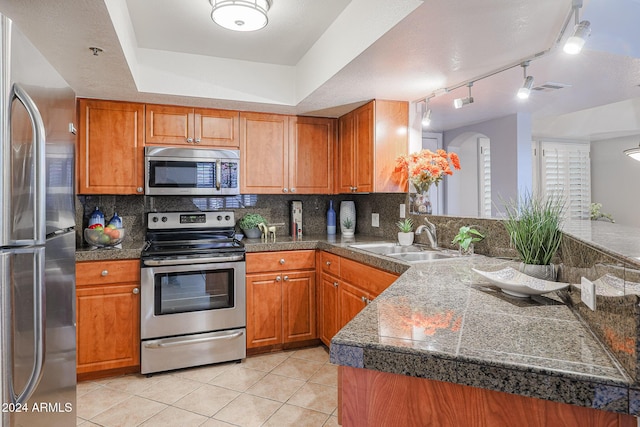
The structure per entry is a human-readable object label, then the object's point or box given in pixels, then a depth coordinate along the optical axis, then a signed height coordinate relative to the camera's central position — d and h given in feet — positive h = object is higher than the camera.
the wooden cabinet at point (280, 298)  9.61 -2.17
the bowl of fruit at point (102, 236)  9.06 -0.46
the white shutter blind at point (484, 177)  9.46 +0.93
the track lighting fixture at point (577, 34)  4.55 +2.20
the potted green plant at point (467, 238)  7.12 -0.48
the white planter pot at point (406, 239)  9.14 -0.60
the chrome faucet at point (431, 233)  8.30 -0.43
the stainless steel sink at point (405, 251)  8.18 -0.85
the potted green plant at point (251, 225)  10.91 -0.27
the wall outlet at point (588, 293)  3.21 -0.71
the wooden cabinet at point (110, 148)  9.23 +1.73
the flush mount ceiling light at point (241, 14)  6.18 +3.42
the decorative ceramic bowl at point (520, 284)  4.24 -0.83
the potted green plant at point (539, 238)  4.85 -0.32
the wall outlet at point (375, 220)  11.24 -0.16
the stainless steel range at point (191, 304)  8.64 -2.12
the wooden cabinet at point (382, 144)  9.47 +1.83
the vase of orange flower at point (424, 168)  8.72 +1.08
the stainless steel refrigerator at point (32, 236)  3.47 -0.19
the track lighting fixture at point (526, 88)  6.27 +2.11
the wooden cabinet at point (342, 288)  7.52 -1.66
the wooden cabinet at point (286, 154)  10.56 +1.80
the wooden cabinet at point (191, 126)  9.73 +2.39
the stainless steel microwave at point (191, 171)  9.43 +1.16
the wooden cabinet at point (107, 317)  8.33 -2.28
